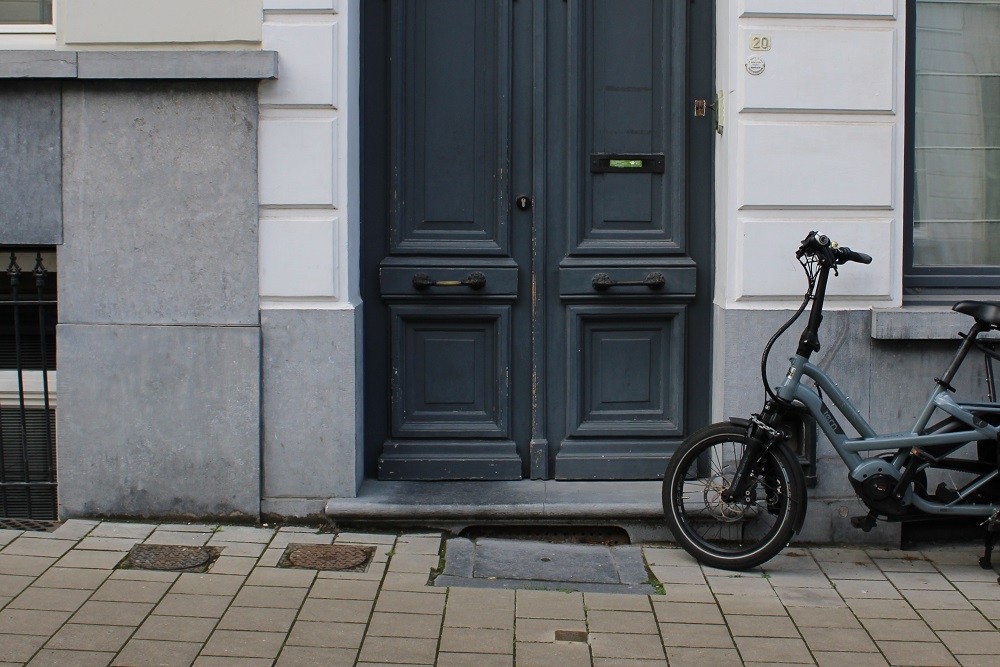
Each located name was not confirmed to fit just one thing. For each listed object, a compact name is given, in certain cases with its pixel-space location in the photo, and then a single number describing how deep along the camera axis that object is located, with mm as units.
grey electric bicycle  5430
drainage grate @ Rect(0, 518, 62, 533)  5868
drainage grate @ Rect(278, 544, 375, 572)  5426
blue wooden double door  6195
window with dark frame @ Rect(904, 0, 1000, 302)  6191
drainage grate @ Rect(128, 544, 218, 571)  5383
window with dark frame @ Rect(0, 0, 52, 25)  6062
